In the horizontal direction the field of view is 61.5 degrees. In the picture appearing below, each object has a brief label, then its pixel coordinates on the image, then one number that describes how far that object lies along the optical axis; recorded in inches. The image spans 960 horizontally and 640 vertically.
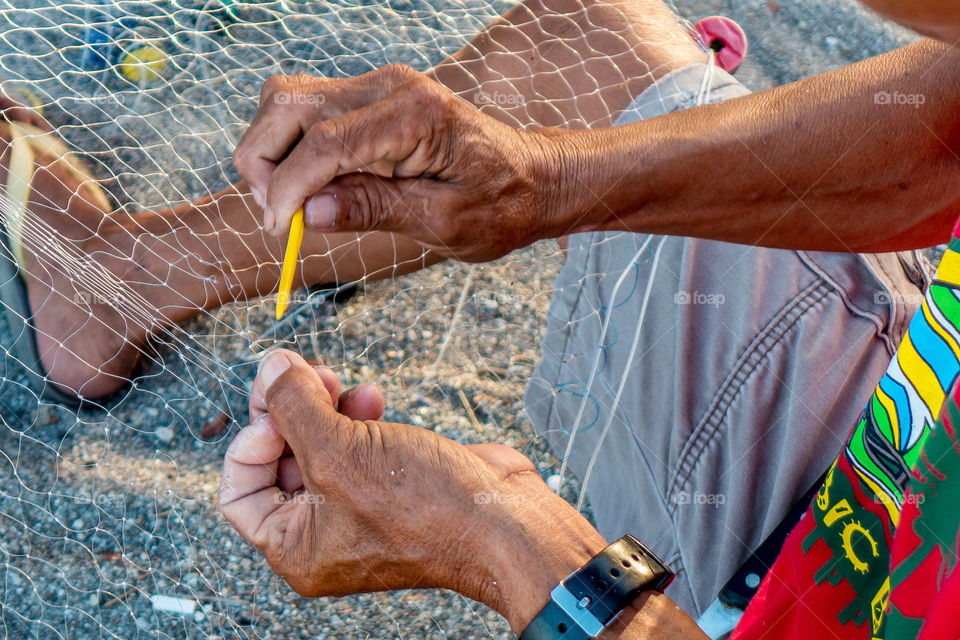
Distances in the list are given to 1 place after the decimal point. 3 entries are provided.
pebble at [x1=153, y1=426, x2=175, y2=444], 60.9
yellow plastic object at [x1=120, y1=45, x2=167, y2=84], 72.5
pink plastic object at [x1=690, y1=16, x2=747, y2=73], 73.5
